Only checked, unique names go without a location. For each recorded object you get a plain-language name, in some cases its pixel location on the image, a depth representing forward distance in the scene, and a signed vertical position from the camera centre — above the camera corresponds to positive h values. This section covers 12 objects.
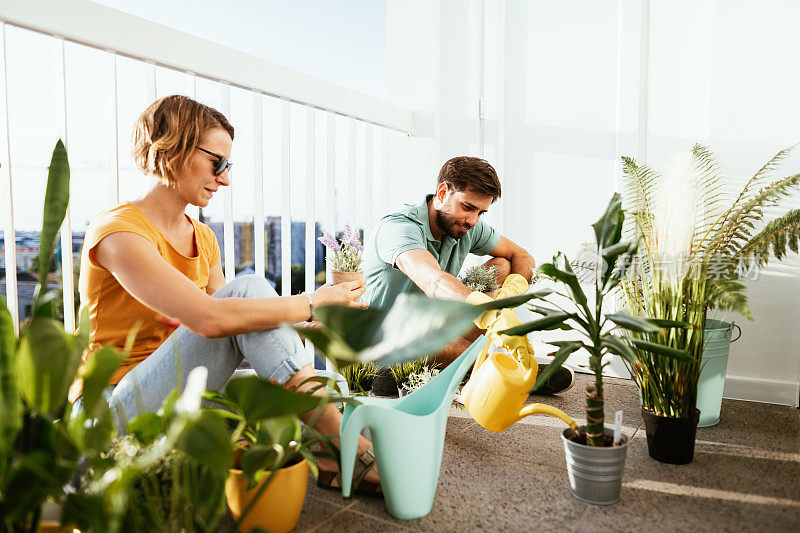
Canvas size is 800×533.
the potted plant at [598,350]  1.12 -0.23
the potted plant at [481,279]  2.25 -0.16
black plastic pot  1.55 -0.56
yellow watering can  1.45 -0.38
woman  1.21 -0.13
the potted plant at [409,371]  2.15 -0.53
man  2.06 +0.01
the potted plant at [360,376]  2.25 -0.57
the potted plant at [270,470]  1.00 -0.46
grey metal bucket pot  1.26 -0.54
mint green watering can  1.15 -0.45
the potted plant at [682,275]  1.46 -0.10
